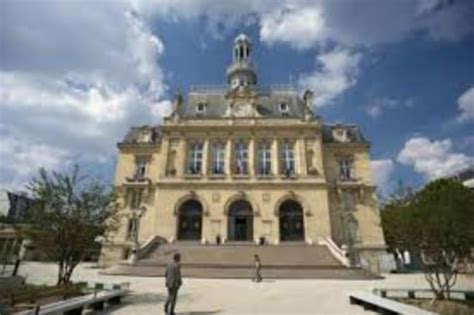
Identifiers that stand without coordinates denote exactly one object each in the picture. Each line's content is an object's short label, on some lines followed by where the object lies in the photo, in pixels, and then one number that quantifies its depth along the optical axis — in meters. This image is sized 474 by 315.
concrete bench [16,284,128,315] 8.16
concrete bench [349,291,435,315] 8.51
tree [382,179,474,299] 13.25
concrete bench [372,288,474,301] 12.93
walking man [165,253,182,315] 9.70
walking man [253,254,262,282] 20.45
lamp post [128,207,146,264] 35.62
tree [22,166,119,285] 13.91
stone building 35.50
